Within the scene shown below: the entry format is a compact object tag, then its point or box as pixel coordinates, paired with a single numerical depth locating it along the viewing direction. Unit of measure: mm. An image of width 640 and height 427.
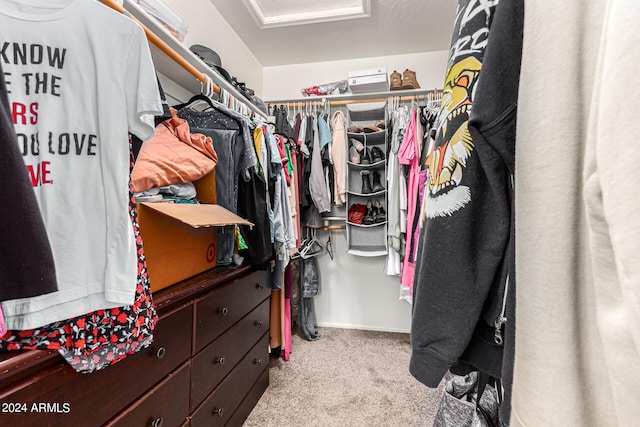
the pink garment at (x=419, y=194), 1797
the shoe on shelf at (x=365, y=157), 2295
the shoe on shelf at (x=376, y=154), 2324
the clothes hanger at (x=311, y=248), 2301
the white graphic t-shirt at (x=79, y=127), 549
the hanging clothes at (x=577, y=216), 234
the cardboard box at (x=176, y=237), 814
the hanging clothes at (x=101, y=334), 551
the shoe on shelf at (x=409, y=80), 2205
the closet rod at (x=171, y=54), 813
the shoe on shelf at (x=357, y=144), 2344
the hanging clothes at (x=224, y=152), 1219
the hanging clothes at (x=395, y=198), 2113
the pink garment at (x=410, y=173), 1962
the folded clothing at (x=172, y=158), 831
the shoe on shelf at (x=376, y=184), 2311
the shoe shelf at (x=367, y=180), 2299
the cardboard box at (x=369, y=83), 2180
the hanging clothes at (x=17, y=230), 356
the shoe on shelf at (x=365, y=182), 2336
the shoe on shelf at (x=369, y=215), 2313
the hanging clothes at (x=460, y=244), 449
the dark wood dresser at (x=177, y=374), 532
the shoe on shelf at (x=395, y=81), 2232
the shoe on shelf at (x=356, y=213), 2344
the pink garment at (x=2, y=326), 462
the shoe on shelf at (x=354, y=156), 2329
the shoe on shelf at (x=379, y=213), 2293
